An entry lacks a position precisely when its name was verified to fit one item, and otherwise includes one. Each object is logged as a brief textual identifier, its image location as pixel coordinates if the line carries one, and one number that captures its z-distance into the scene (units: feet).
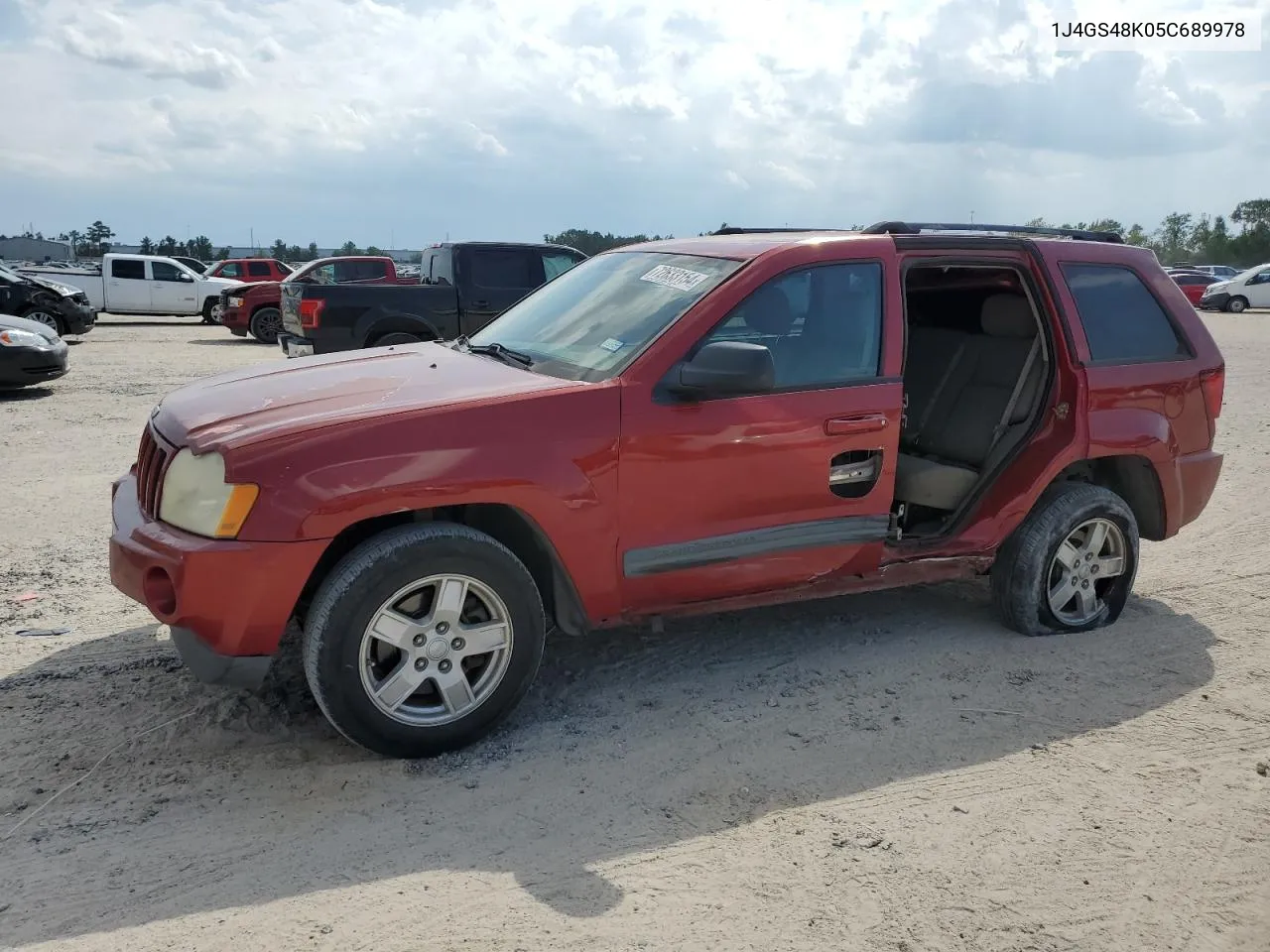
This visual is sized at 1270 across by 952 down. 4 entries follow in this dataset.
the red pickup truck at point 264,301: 62.90
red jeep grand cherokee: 11.40
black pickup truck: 38.37
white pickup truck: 78.18
